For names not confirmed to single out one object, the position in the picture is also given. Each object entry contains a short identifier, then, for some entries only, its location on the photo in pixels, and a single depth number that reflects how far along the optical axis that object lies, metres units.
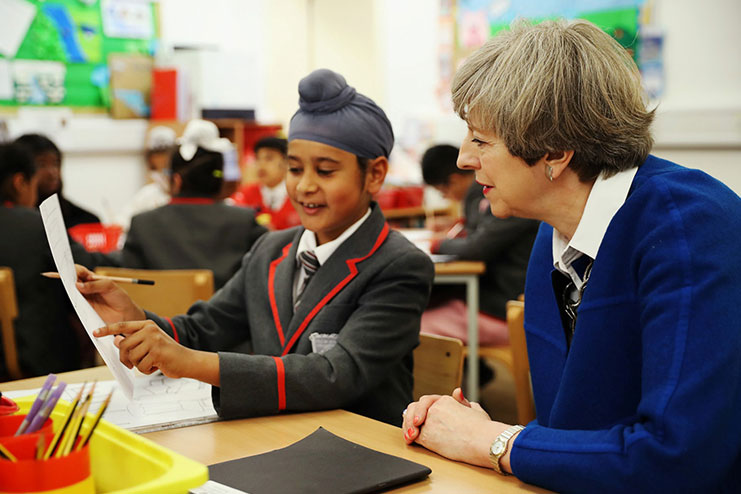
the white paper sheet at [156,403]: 1.27
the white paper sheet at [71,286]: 1.15
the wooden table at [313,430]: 1.01
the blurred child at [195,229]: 3.01
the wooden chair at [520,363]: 1.80
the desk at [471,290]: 3.15
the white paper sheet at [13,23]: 5.18
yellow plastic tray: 0.78
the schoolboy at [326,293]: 1.40
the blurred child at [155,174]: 5.01
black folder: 0.96
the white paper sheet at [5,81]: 5.15
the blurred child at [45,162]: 3.78
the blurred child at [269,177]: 4.97
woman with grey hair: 0.94
